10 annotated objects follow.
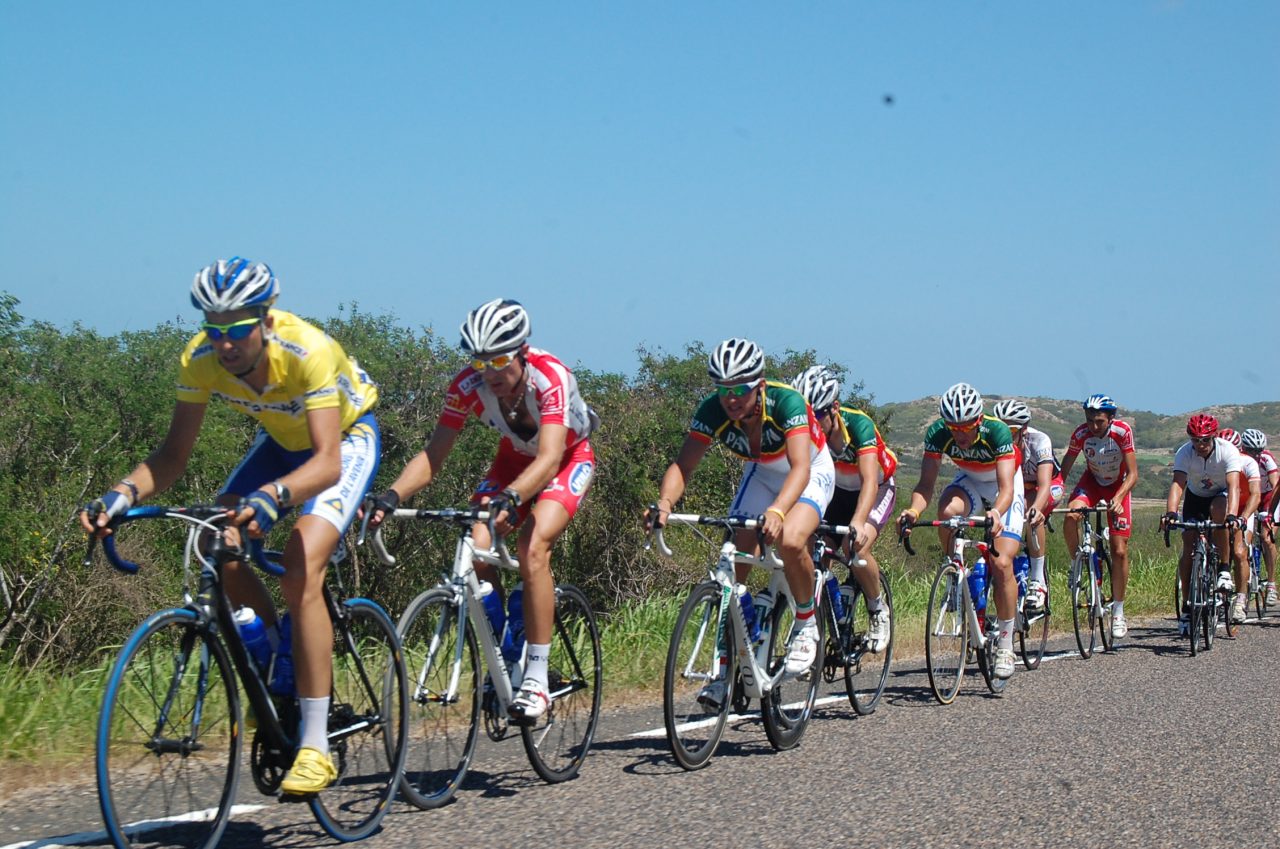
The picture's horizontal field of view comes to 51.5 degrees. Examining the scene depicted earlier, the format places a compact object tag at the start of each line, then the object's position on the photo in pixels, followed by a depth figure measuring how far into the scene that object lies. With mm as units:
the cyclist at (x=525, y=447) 5844
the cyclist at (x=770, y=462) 7004
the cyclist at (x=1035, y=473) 11172
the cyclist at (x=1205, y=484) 13367
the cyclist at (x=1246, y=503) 14023
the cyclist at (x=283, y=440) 4680
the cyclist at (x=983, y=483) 9773
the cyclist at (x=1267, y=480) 15766
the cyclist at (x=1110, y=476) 12641
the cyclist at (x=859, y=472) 8711
